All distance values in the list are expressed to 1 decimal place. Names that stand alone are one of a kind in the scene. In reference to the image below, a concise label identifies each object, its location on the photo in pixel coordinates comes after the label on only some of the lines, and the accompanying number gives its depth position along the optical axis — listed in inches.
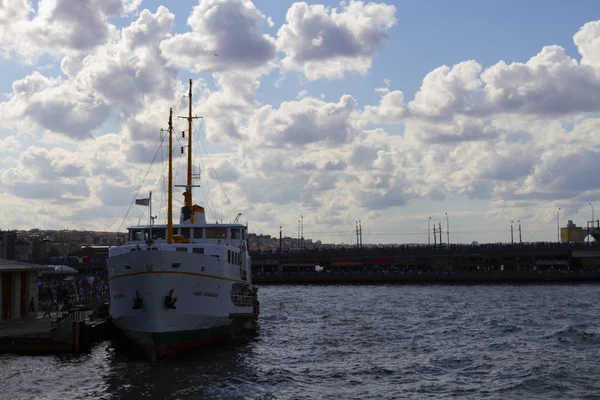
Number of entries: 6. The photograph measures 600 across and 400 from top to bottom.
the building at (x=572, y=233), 7308.1
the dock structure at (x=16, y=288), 1752.0
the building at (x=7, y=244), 4739.2
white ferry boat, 1393.9
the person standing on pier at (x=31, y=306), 1887.3
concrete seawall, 5049.2
